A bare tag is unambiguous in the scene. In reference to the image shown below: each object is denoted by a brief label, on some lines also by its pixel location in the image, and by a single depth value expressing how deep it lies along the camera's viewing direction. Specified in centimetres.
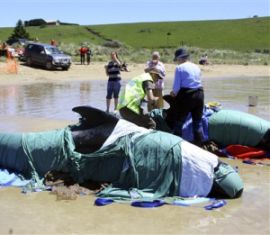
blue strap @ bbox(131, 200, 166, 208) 681
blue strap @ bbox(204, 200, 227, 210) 677
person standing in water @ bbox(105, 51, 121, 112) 1469
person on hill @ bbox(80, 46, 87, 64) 4047
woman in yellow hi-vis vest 880
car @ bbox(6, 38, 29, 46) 5452
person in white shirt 1223
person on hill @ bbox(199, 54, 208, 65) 5012
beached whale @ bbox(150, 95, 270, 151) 1012
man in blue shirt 923
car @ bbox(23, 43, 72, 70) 3475
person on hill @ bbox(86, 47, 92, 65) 4066
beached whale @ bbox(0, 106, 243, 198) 721
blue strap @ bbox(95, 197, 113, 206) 692
